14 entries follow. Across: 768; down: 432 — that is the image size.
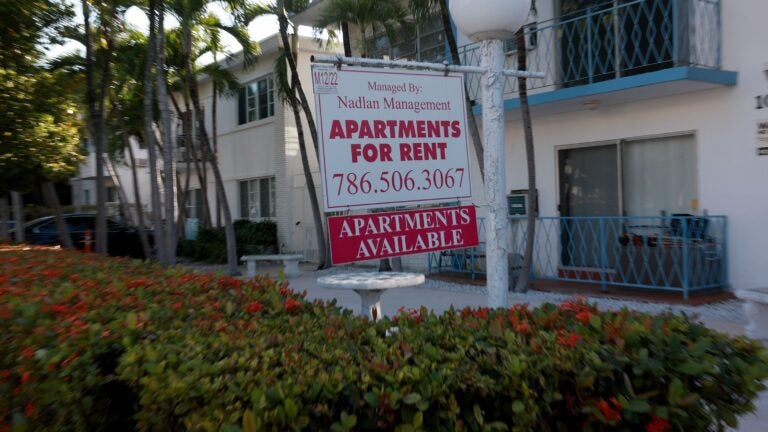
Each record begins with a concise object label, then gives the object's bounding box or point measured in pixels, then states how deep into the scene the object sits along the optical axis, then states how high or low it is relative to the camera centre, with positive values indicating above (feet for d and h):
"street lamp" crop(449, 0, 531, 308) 12.87 +1.57
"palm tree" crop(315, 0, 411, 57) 40.83 +12.52
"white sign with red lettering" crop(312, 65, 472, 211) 11.23 +1.32
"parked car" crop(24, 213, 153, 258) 54.54 -1.08
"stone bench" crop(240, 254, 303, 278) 46.78 -3.37
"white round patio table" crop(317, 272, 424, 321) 17.74 -2.06
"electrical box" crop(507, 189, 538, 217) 37.65 +0.04
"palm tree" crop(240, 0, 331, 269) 45.93 +9.91
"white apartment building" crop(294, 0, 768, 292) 28.60 +2.86
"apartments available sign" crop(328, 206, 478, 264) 11.23 -0.45
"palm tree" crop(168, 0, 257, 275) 45.42 +12.22
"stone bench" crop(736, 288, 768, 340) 21.67 -4.05
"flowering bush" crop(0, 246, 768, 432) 8.03 -2.20
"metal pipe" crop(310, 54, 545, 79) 11.36 +2.72
